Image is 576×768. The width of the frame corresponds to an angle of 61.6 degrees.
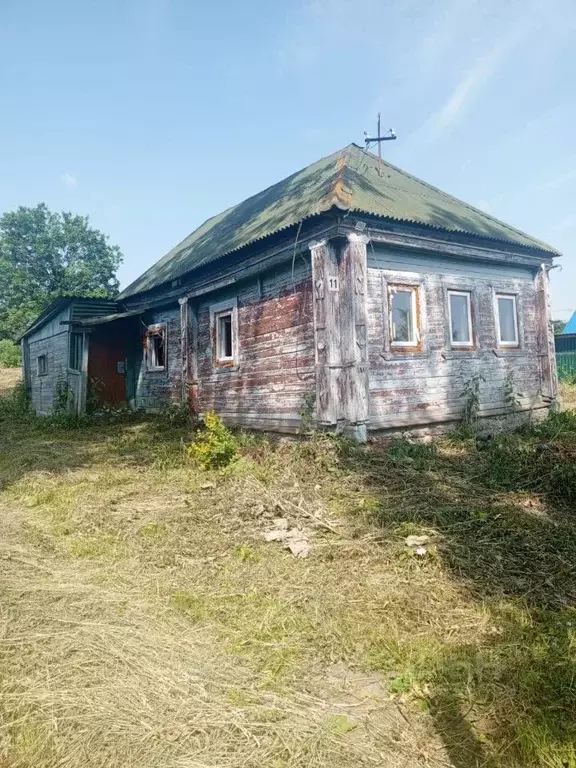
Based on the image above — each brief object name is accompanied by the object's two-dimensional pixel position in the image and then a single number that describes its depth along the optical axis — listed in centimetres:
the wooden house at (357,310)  761
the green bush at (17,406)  1633
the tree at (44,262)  3994
